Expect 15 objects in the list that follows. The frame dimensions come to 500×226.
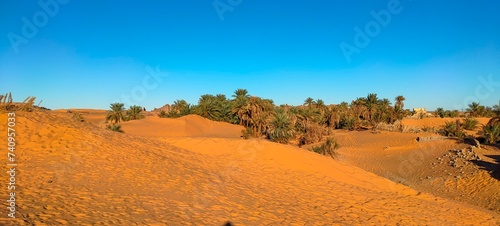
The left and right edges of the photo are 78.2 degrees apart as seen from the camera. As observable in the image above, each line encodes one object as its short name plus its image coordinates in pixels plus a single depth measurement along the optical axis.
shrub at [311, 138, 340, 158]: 22.75
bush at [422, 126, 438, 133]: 31.69
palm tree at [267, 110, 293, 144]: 26.75
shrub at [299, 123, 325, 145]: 28.74
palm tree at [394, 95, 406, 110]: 46.57
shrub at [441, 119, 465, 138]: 26.57
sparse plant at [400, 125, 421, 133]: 31.32
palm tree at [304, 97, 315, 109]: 53.71
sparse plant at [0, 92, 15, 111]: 12.10
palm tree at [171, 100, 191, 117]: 44.50
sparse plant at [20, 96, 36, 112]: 13.32
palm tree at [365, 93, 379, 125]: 45.75
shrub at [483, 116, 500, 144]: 22.20
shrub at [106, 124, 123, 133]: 25.31
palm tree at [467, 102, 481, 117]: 51.75
